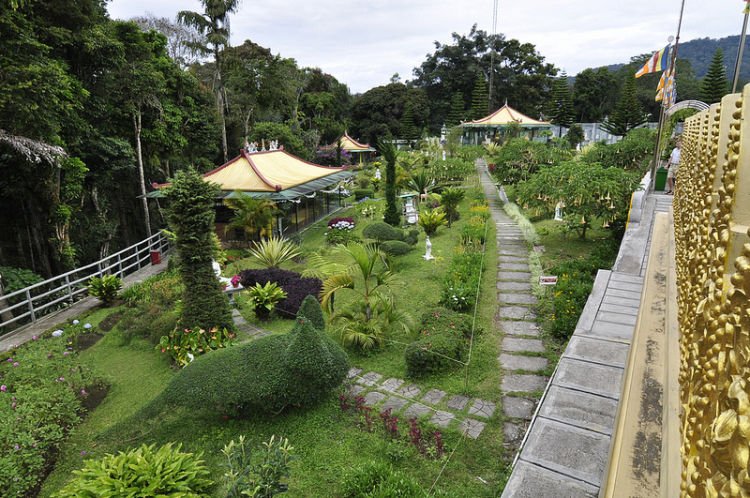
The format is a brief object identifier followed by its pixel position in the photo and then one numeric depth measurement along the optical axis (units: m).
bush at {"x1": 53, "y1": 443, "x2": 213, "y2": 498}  3.88
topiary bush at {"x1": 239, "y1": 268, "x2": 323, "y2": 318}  8.58
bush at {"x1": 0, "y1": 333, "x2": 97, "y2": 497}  4.32
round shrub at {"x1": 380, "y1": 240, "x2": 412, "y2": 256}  11.48
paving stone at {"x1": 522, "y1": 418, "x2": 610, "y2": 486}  3.64
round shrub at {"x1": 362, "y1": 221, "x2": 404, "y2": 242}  12.45
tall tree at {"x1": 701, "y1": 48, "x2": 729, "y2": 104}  28.38
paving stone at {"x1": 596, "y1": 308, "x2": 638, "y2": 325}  5.77
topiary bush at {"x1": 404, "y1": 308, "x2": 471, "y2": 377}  6.00
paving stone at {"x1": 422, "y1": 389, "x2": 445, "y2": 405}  5.49
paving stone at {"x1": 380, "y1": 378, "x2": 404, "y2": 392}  5.86
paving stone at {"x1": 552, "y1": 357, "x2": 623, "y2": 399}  4.54
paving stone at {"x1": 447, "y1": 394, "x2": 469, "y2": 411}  5.32
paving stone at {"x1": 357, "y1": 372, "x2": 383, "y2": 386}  6.01
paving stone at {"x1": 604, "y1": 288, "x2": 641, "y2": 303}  6.46
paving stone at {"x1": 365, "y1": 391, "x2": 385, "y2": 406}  5.53
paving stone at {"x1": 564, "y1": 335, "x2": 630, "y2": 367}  4.98
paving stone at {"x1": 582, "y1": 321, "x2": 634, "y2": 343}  5.44
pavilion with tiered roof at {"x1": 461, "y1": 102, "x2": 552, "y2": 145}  32.03
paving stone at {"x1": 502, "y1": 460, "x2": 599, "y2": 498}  3.45
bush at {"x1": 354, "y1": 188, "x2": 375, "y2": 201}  22.72
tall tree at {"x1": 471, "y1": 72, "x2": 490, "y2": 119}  40.09
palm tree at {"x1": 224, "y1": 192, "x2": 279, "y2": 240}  13.45
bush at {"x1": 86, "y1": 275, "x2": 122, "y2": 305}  9.62
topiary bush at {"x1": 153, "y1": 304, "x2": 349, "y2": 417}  5.01
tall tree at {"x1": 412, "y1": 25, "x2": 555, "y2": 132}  41.72
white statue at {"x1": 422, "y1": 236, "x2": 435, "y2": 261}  10.80
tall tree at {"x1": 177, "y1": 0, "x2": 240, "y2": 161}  19.23
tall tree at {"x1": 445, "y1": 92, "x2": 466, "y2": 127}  40.84
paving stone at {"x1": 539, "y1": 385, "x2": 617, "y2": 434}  4.13
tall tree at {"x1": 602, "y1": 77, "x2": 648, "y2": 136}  32.34
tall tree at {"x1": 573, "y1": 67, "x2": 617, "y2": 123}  39.69
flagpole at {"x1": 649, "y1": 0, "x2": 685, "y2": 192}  12.07
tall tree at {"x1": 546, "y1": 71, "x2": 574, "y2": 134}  36.56
